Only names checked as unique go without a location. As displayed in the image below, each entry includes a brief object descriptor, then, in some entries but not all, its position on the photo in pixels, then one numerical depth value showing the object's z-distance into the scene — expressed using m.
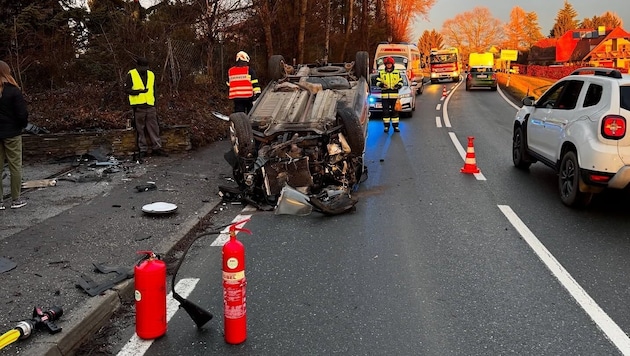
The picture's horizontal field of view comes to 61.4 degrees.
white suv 6.25
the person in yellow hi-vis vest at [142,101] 10.24
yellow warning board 45.25
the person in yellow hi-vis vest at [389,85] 14.32
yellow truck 33.31
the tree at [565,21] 124.19
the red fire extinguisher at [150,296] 3.50
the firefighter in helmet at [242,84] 11.58
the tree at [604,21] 121.97
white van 27.11
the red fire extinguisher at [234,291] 3.46
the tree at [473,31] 110.56
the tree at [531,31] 119.00
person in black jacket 6.76
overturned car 7.33
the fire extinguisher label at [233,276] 3.48
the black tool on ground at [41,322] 3.45
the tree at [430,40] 119.35
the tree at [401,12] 54.78
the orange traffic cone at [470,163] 9.46
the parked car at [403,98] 18.11
